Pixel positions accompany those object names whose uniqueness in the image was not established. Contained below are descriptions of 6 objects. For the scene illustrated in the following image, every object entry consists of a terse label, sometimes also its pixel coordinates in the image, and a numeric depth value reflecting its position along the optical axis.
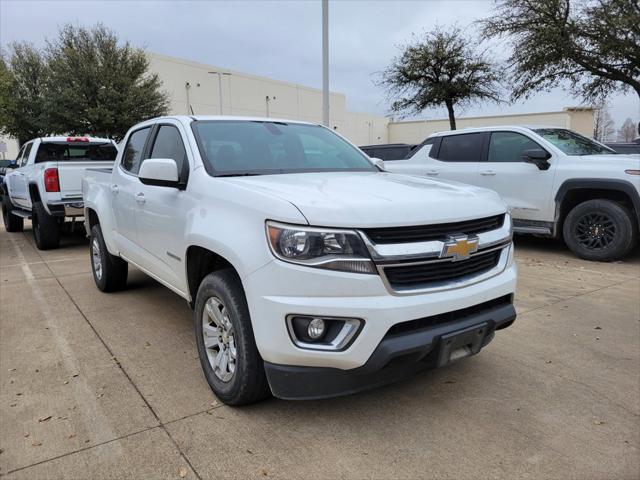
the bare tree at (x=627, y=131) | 57.83
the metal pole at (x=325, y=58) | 11.48
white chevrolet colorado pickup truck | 2.30
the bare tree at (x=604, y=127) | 47.97
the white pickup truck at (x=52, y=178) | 7.89
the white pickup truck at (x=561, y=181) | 6.46
